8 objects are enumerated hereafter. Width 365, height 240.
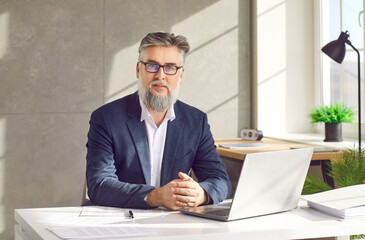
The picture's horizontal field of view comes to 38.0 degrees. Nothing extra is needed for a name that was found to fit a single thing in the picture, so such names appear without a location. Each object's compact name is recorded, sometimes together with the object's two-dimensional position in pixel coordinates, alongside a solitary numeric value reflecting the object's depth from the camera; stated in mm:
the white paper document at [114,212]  1889
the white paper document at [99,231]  1534
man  2473
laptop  1725
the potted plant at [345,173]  2613
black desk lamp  3598
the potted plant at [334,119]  3865
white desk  1615
